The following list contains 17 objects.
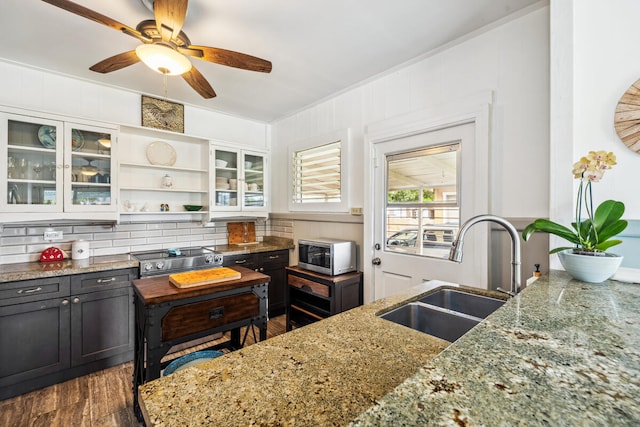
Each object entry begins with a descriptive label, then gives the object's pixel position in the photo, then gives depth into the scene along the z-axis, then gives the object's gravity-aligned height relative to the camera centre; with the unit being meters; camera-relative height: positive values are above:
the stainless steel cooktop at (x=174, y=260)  2.65 -0.48
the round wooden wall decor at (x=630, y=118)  1.31 +0.44
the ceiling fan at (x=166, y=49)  1.47 +1.02
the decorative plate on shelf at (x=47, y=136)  2.48 +0.66
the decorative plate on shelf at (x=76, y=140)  2.59 +0.66
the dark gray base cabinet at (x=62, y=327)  2.10 -0.92
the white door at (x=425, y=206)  2.04 +0.05
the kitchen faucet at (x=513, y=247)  1.27 -0.16
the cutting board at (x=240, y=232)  3.90 -0.28
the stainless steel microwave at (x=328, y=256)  2.71 -0.43
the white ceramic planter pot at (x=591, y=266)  1.19 -0.23
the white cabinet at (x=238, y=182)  3.46 +0.39
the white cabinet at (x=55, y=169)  2.35 +0.38
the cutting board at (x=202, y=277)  1.80 -0.43
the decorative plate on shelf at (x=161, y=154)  3.24 +0.67
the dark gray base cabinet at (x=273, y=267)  3.40 -0.68
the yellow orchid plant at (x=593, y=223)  1.22 -0.05
